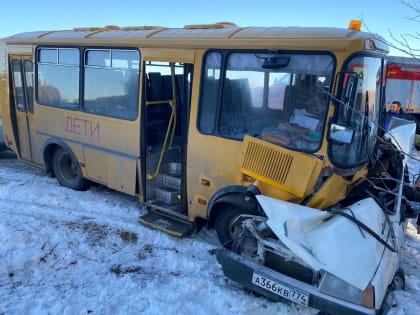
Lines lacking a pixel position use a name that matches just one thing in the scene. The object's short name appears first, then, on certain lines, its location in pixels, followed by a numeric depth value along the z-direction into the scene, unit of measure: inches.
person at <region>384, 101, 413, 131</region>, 428.5
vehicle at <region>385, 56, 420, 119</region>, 490.1
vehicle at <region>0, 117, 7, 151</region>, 339.0
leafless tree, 115.4
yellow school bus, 136.7
